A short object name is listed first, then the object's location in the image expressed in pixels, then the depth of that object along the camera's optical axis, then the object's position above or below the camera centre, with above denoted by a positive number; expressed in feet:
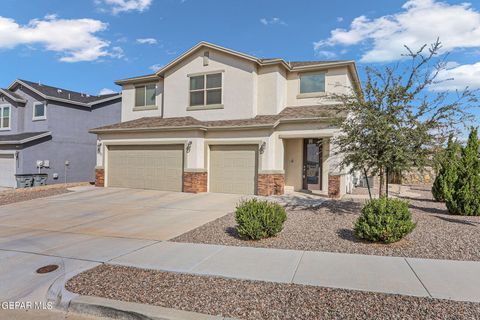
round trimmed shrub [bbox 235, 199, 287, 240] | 23.90 -4.08
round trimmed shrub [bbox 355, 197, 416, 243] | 22.18 -3.81
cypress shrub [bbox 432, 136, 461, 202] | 32.91 -0.78
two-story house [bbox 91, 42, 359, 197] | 48.93 +5.14
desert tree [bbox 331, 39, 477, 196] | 28.78 +3.49
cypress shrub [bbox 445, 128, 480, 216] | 32.76 -1.61
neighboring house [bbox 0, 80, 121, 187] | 72.13 +7.33
